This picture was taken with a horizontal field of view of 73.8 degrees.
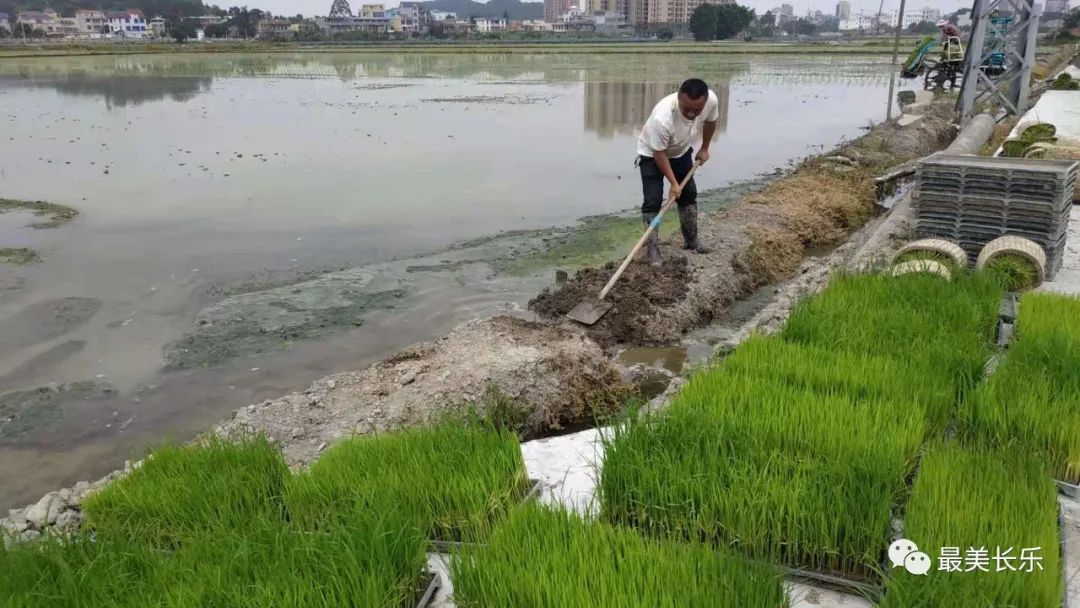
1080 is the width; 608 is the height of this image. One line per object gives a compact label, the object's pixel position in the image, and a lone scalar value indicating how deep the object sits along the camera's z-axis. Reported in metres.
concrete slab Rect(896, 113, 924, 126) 14.19
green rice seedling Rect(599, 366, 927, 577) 2.16
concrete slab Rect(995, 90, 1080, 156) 9.56
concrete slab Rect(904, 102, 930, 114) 16.20
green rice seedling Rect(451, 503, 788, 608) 1.79
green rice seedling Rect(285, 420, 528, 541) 2.39
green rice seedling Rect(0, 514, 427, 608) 1.86
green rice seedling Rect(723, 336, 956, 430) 2.80
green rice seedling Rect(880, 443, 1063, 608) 1.75
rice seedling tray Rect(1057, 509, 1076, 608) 1.95
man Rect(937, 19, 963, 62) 18.84
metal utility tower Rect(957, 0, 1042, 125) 10.73
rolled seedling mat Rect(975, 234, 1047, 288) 4.49
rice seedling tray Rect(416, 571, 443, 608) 2.07
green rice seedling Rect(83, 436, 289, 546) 2.43
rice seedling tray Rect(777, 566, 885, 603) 2.02
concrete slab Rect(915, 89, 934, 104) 18.90
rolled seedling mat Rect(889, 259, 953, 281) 4.35
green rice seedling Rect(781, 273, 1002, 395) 3.20
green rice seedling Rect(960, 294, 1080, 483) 2.54
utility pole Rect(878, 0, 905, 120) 16.59
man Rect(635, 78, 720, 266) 5.21
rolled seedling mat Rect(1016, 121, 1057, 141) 8.29
